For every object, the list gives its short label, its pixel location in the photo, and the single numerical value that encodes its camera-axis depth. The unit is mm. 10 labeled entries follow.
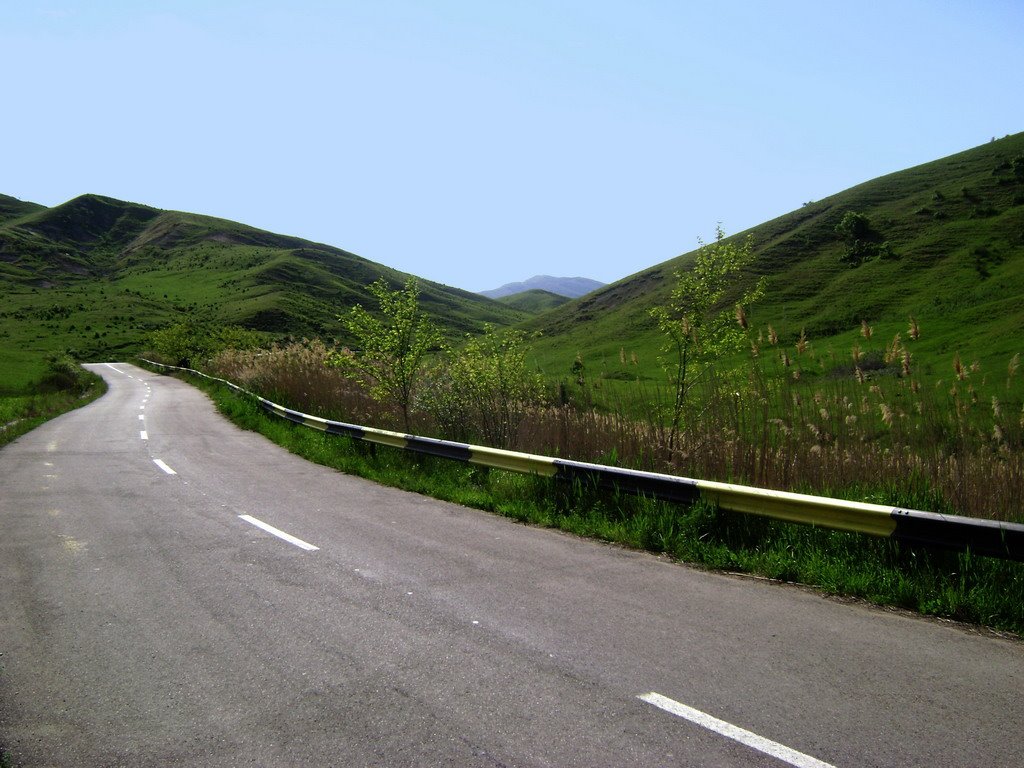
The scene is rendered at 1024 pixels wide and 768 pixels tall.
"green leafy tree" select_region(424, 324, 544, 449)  12438
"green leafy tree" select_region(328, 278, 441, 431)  15055
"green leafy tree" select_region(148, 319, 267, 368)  54772
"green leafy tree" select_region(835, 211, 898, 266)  69125
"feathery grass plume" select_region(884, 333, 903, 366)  9703
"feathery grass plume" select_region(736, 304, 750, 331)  10650
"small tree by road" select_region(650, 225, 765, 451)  11328
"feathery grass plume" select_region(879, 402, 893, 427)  8180
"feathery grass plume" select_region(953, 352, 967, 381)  9126
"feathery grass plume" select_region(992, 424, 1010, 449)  7312
